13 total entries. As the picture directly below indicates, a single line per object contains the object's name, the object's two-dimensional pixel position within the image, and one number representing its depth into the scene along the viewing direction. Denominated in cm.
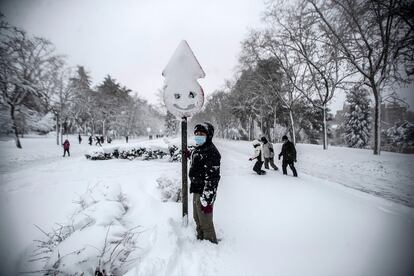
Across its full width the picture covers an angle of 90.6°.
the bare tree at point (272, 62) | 1764
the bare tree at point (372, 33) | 1060
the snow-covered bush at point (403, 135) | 2467
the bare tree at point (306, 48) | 1329
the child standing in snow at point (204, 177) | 306
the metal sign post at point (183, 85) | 325
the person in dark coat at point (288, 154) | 856
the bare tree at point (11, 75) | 860
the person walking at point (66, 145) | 1798
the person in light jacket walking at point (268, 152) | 986
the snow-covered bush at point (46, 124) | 3912
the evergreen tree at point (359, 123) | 3712
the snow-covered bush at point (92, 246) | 204
